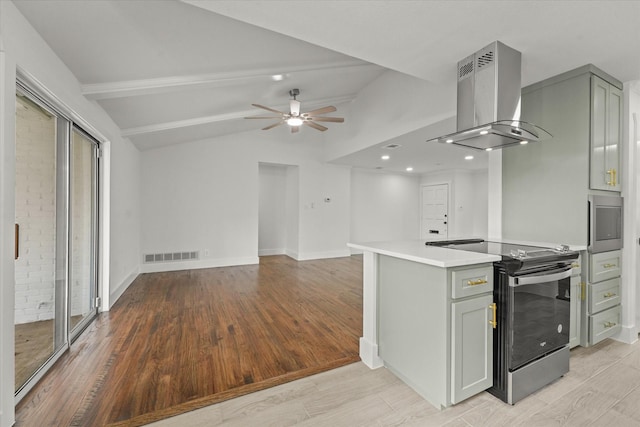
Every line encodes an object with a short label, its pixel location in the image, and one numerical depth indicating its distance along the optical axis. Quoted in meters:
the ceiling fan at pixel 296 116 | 3.86
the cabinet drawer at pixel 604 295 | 2.34
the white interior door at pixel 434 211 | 7.70
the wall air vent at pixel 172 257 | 5.25
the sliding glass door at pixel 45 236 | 1.82
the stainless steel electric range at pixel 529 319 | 1.69
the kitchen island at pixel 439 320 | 1.60
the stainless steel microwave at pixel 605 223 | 2.29
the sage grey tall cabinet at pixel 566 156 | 2.30
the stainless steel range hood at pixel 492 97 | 1.98
